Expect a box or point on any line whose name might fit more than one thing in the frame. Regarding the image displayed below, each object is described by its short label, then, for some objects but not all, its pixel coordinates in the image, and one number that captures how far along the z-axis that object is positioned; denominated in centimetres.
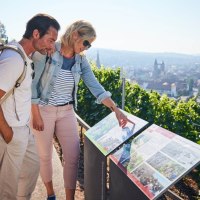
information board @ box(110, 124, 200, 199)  225
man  259
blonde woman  342
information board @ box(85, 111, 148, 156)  305
